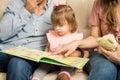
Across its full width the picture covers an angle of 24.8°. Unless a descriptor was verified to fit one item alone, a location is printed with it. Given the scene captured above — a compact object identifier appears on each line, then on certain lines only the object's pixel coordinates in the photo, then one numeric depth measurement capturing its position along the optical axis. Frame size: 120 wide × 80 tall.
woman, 1.48
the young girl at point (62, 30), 1.79
